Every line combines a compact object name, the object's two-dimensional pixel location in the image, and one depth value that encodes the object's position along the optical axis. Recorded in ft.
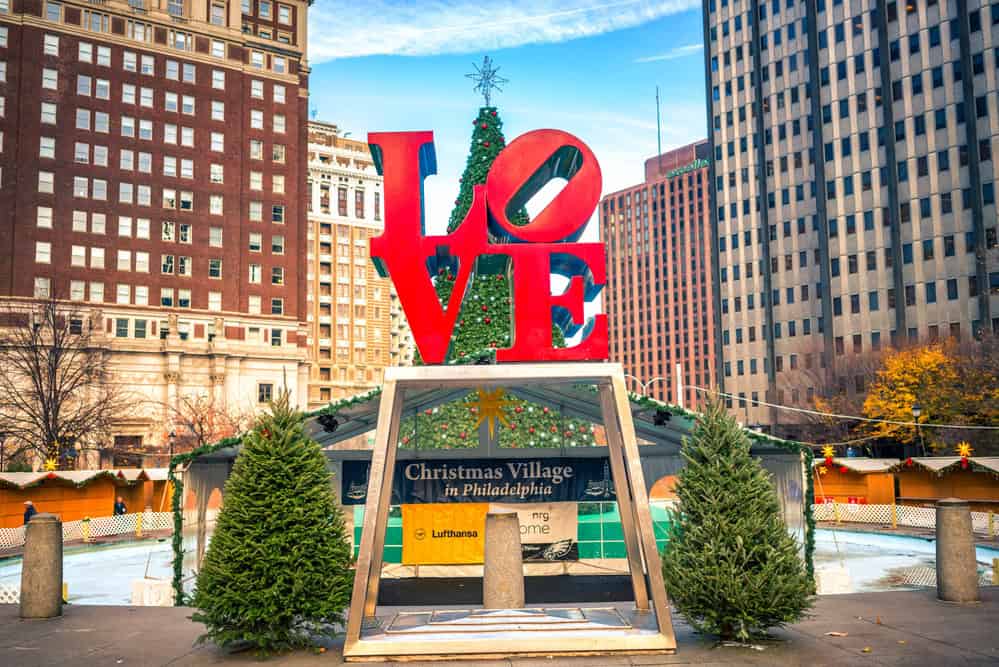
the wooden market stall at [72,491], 117.39
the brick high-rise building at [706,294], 647.97
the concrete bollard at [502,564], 47.21
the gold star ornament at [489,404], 70.44
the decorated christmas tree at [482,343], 79.97
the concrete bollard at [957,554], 51.43
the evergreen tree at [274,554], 39.19
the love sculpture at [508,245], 46.50
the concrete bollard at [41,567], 50.60
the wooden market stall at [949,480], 119.96
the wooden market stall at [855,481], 139.74
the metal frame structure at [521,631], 39.24
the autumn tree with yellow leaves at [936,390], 190.70
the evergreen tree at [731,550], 39.81
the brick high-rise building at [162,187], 267.59
